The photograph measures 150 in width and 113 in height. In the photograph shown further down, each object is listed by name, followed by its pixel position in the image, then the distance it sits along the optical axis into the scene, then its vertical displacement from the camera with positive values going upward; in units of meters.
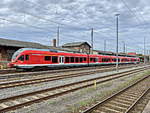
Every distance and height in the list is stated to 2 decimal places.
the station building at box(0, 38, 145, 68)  24.86 +1.21
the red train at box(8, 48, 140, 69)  18.11 -0.20
